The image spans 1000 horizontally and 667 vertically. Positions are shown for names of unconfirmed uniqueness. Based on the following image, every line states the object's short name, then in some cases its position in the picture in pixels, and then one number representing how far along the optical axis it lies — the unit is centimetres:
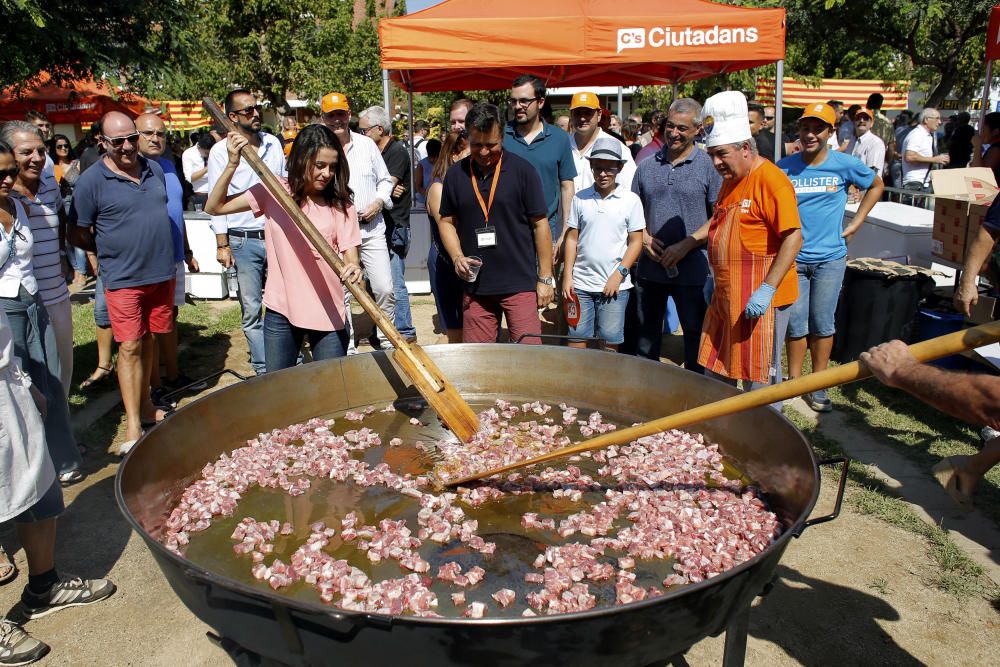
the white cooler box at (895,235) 739
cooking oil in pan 258
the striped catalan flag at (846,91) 2707
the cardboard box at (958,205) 604
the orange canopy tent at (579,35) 733
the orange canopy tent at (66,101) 1539
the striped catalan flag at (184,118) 2520
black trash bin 635
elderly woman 353
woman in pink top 397
